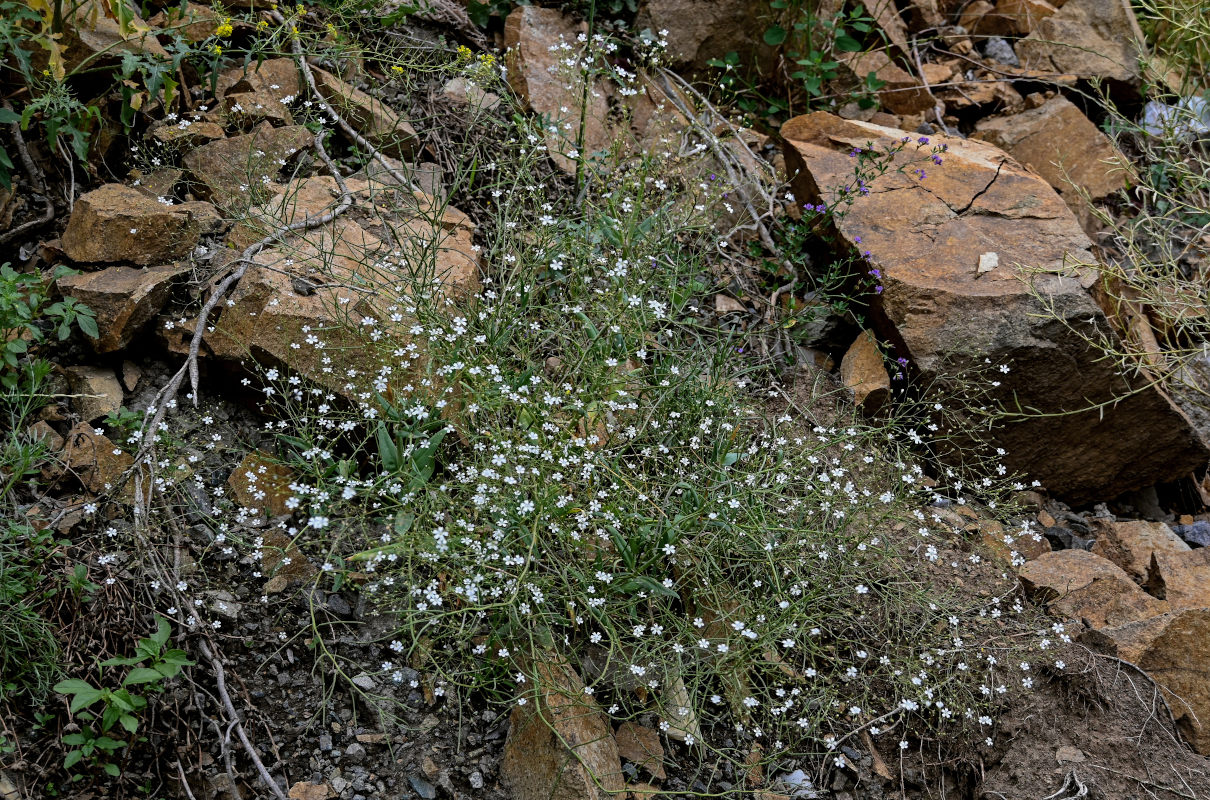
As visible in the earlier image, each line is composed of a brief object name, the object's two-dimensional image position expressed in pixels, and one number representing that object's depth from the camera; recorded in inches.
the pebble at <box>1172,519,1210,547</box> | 157.5
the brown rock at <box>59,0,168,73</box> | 138.0
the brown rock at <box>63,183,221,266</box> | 129.0
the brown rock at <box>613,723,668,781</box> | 106.9
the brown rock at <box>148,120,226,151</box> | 142.5
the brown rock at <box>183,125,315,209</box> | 139.1
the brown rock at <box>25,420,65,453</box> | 114.8
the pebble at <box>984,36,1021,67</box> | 220.7
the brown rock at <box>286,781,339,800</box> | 98.4
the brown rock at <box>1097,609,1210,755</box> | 123.4
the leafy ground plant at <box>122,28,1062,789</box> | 105.3
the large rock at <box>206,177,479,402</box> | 121.3
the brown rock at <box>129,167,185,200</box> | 138.4
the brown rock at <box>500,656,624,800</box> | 99.7
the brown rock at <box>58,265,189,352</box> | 123.0
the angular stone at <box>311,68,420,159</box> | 152.6
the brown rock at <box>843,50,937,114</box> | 207.9
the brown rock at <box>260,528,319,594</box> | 113.2
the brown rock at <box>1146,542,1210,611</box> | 135.2
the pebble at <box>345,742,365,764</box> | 103.1
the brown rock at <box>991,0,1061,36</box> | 221.8
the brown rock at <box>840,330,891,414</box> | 149.9
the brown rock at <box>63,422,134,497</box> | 114.3
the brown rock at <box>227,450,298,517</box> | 117.1
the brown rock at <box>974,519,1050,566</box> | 134.7
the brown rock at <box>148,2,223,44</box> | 146.9
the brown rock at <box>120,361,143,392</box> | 124.7
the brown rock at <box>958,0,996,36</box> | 226.2
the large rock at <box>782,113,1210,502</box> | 148.3
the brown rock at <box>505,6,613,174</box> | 171.3
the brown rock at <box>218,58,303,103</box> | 152.5
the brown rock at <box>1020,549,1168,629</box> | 132.1
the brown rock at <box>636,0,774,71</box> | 190.7
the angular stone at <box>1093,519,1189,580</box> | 146.3
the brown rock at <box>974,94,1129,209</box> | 194.7
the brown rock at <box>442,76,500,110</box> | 170.2
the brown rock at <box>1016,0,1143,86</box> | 215.8
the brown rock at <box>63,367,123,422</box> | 120.1
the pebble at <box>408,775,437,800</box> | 101.6
